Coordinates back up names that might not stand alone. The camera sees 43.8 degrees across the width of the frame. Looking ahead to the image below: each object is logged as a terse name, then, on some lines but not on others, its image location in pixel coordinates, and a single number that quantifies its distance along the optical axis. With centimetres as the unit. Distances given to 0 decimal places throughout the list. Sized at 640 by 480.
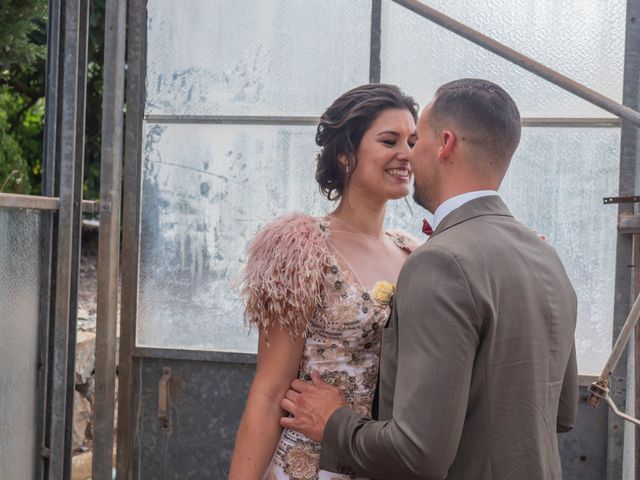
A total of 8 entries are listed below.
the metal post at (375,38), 289
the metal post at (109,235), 267
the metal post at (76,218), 244
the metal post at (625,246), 274
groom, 128
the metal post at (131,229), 300
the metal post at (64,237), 240
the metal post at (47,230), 244
